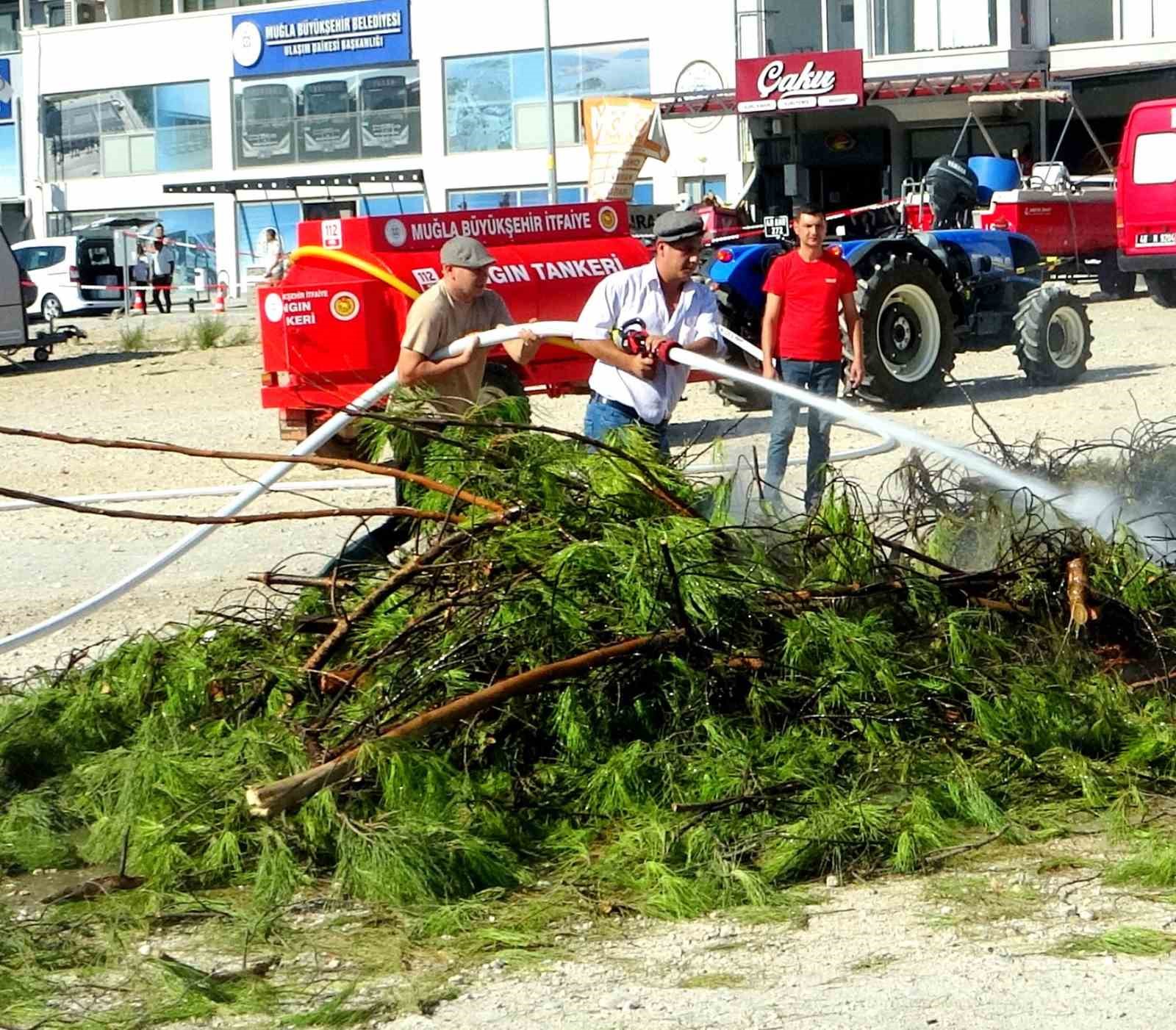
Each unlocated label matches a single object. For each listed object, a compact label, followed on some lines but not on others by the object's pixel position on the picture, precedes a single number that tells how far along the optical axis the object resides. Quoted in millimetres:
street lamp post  38031
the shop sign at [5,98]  51719
